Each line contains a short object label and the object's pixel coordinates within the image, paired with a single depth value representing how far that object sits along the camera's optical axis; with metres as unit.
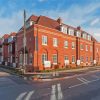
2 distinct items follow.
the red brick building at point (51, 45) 17.18
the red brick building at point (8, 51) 23.67
